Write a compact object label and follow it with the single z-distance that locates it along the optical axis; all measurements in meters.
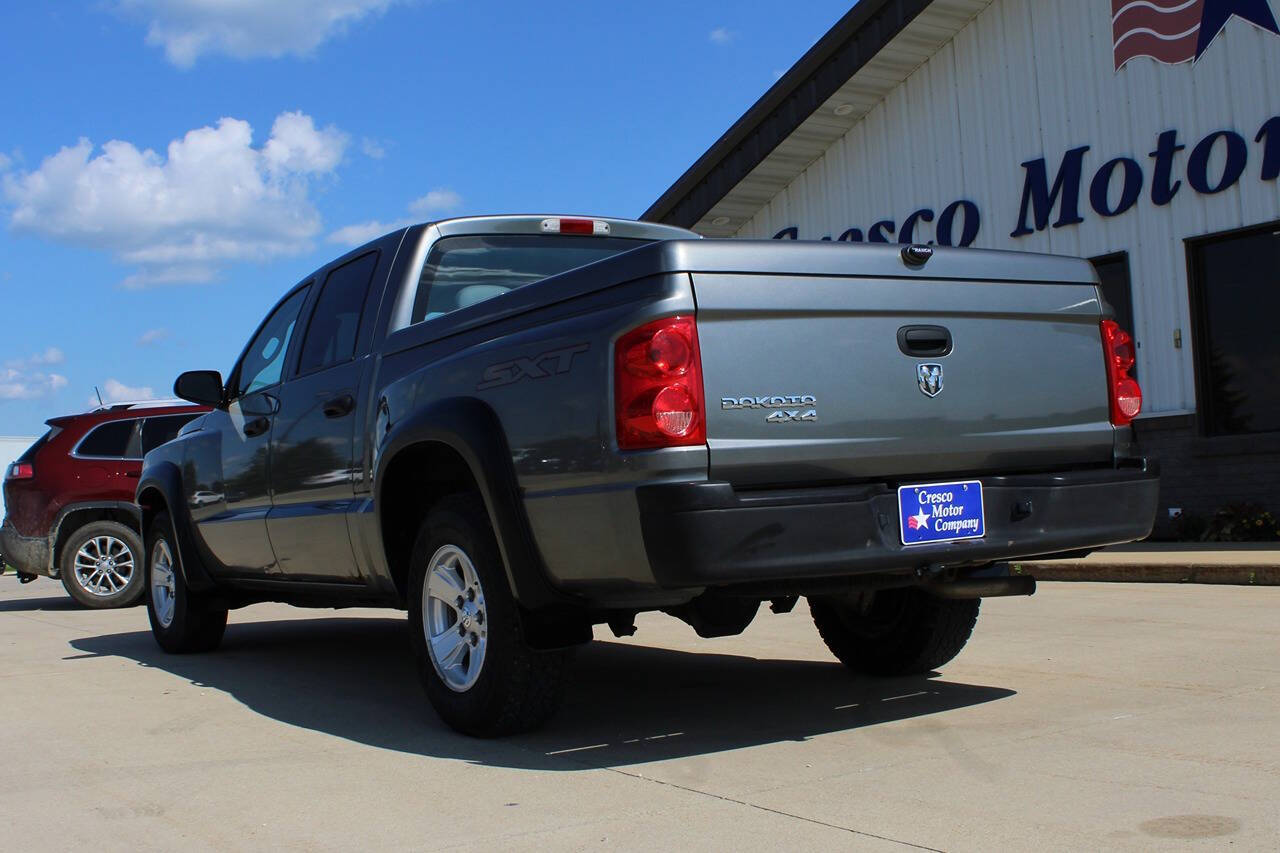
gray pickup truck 4.16
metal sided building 13.09
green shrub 12.77
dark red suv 12.16
